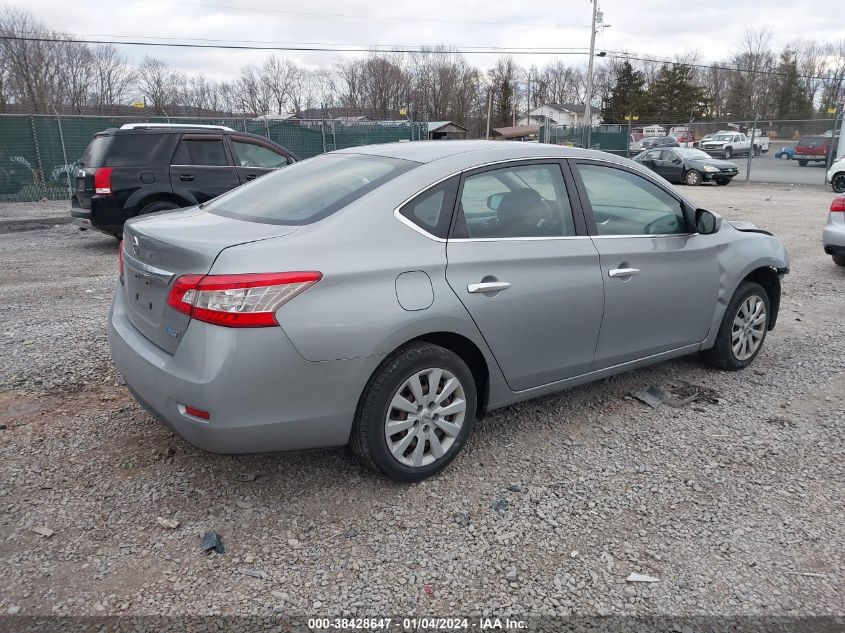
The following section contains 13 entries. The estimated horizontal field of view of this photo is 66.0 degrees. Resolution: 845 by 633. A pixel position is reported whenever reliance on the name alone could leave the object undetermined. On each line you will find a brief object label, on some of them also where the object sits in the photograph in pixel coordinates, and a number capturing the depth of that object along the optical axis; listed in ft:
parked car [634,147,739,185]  75.56
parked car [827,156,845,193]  60.59
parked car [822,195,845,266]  25.80
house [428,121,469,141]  137.30
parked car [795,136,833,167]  102.27
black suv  28.30
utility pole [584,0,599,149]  139.33
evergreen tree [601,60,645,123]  235.20
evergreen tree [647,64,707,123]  230.68
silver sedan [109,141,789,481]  8.82
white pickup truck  119.85
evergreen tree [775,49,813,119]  201.98
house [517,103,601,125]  308.87
